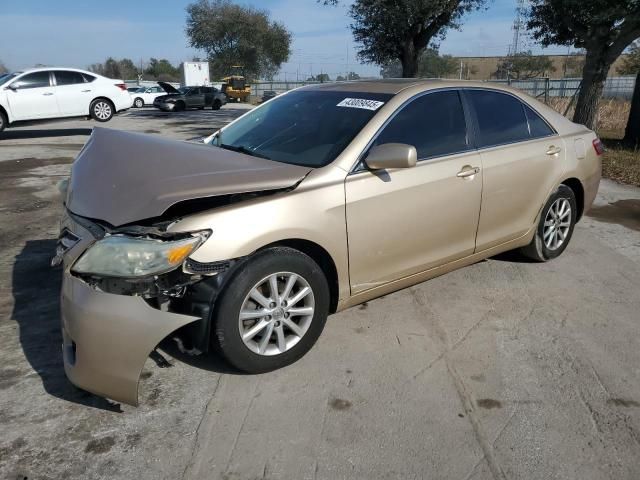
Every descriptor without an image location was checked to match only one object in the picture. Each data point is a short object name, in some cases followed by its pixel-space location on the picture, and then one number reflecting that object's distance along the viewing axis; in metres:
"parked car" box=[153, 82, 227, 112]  29.28
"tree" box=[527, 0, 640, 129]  10.86
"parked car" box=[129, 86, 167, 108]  32.97
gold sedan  2.54
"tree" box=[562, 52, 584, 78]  63.26
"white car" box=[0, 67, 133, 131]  13.80
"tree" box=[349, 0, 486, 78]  17.86
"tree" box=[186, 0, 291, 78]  58.34
